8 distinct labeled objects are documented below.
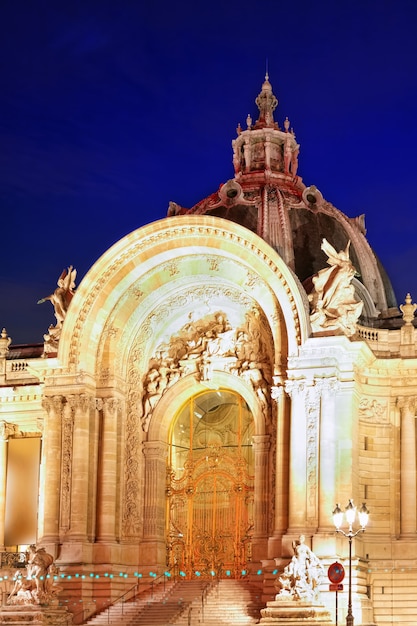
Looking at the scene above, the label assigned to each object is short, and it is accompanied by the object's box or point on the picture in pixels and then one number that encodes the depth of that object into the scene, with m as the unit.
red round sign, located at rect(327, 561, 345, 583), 28.83
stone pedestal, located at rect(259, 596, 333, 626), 31.27
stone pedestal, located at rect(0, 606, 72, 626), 33.66
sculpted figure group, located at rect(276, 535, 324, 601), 31.83
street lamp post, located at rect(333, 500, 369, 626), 27.93
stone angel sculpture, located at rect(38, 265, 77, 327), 38.34
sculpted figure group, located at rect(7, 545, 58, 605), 34.28
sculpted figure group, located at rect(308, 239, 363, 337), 34.81
